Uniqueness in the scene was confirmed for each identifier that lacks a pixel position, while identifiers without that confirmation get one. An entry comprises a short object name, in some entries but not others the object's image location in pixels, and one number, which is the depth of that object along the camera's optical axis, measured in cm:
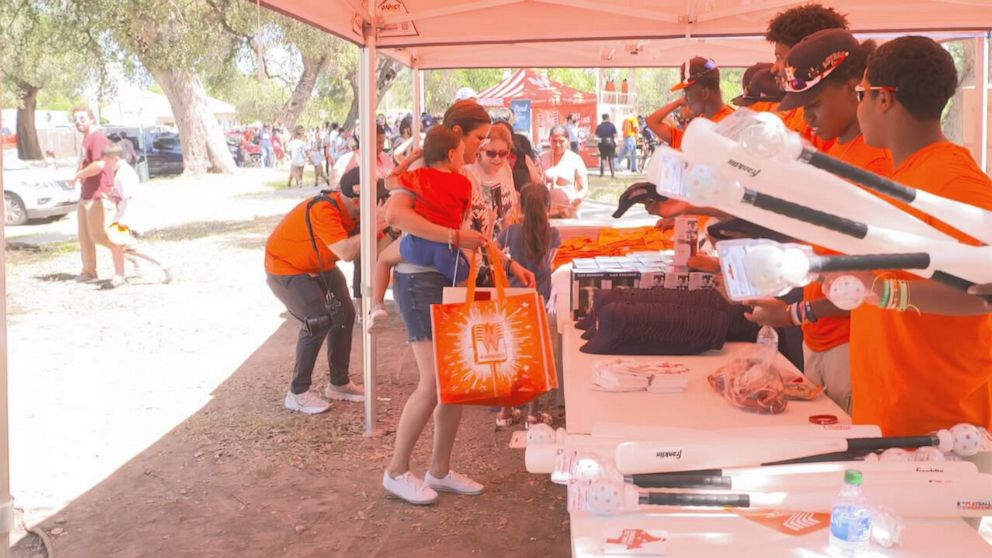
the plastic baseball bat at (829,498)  170
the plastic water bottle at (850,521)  158
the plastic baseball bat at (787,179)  116
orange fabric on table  489
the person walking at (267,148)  3150
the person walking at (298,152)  2255
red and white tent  2073
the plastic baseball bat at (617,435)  183
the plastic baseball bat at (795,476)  173
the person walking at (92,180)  968
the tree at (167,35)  1911
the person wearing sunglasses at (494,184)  428
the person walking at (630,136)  2402
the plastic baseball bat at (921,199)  121
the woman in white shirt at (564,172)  770
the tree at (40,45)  1944
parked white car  1567
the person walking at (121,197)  973
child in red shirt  375
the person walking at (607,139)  2214
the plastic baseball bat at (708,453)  177
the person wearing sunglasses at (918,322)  177
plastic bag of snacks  246
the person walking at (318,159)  2522
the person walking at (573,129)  2355
